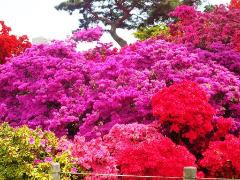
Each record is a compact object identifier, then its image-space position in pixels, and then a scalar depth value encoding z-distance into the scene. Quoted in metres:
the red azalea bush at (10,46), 21.23
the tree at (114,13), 31.02
